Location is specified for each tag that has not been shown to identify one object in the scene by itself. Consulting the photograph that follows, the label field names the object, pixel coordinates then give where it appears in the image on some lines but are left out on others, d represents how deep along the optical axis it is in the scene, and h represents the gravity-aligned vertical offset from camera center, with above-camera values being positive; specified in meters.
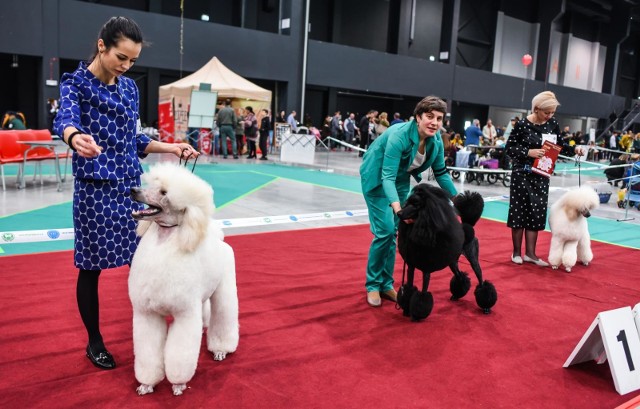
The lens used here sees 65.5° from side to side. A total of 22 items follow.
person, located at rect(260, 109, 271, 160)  14.50 +0.14
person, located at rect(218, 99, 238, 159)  13.80 +0.27
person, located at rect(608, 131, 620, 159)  22.34 +0.66
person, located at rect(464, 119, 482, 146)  14.00 +0.37
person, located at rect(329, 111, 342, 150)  19.77 +0.59
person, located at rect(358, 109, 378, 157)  18.34 +0.48
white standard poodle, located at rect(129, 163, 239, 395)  2.04 -0.59
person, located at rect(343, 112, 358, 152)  20.72 +0.53
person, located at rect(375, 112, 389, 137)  12.38 +0.52
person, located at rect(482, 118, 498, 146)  16.36 +0.57
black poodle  2.90 -0.55
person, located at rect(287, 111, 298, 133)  16.23 +0.57
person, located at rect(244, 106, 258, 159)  14.12 +0.18
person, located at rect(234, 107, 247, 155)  14.84 +0.18
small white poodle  4.60 -0.67
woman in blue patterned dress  2.15 -0.12
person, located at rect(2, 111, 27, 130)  10.43 +0.00
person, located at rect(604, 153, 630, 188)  11.12 -0.31
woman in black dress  4.66 -0.23
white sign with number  2.50 -0.98
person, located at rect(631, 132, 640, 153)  13.43 +0.36
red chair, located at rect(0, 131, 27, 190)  7.38 -0.40
